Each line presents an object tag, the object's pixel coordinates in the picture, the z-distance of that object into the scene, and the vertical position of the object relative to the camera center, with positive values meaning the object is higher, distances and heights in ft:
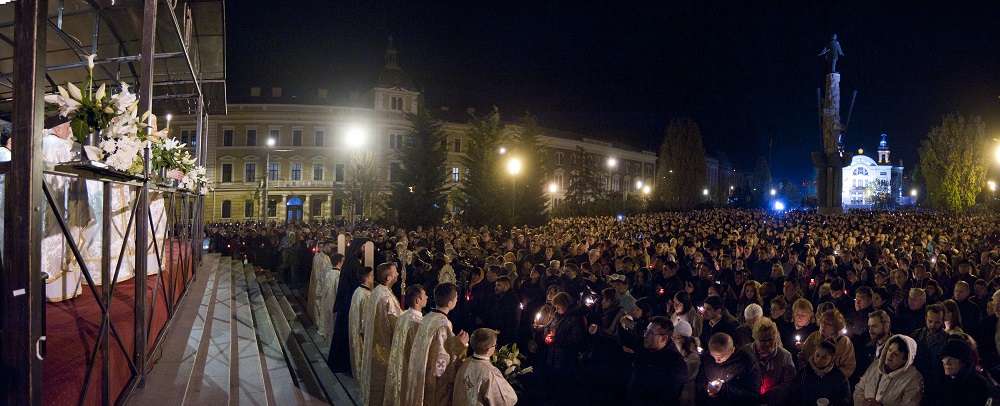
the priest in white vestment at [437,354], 18.07 -4.55
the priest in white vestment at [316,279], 38.50 -5.19
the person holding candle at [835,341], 18.47 -4.12
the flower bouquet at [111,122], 13.42 +1.86
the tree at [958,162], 168.76 +14.46
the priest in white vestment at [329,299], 33.86 -5.60
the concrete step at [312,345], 26.03 -8.17
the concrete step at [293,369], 23.75 -7.91
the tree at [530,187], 125.70 +4.05
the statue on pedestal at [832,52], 142.31 +37.84
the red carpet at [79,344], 11.05 -3.17
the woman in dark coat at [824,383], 16.61 -4.84
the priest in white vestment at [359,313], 25.90 -4.86
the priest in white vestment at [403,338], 19.60 -4.48
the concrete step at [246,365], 21.20 -6.63
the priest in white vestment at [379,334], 22.36 -4.95
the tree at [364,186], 152.05 +4.46
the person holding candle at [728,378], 16.35 -4.69
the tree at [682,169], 222.07 +14.49
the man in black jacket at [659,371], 16.65 -4.55
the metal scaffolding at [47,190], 8.57 +0.23
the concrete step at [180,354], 15.29 -4.96
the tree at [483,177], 118.83 +5.58
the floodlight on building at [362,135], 171.63 +19.75
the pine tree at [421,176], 110.93 +5.23
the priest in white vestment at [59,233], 16.75 -1.02
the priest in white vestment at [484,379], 15.84 -4.66
